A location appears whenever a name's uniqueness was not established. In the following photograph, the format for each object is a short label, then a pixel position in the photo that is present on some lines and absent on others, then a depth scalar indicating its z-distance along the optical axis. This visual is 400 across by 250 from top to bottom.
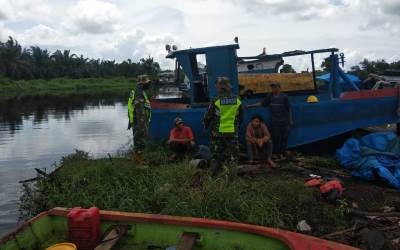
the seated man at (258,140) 8.94
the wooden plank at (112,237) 4.55
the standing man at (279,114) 9.23
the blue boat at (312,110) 9.59
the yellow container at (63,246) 4.32
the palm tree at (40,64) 69.88
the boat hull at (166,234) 4.33
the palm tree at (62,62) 72.75
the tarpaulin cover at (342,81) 11.61
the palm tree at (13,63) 64.69
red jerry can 4.77
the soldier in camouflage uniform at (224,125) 7.16
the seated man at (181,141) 9.20
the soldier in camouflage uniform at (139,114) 8.20
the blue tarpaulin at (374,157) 7.46
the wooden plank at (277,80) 10.35
